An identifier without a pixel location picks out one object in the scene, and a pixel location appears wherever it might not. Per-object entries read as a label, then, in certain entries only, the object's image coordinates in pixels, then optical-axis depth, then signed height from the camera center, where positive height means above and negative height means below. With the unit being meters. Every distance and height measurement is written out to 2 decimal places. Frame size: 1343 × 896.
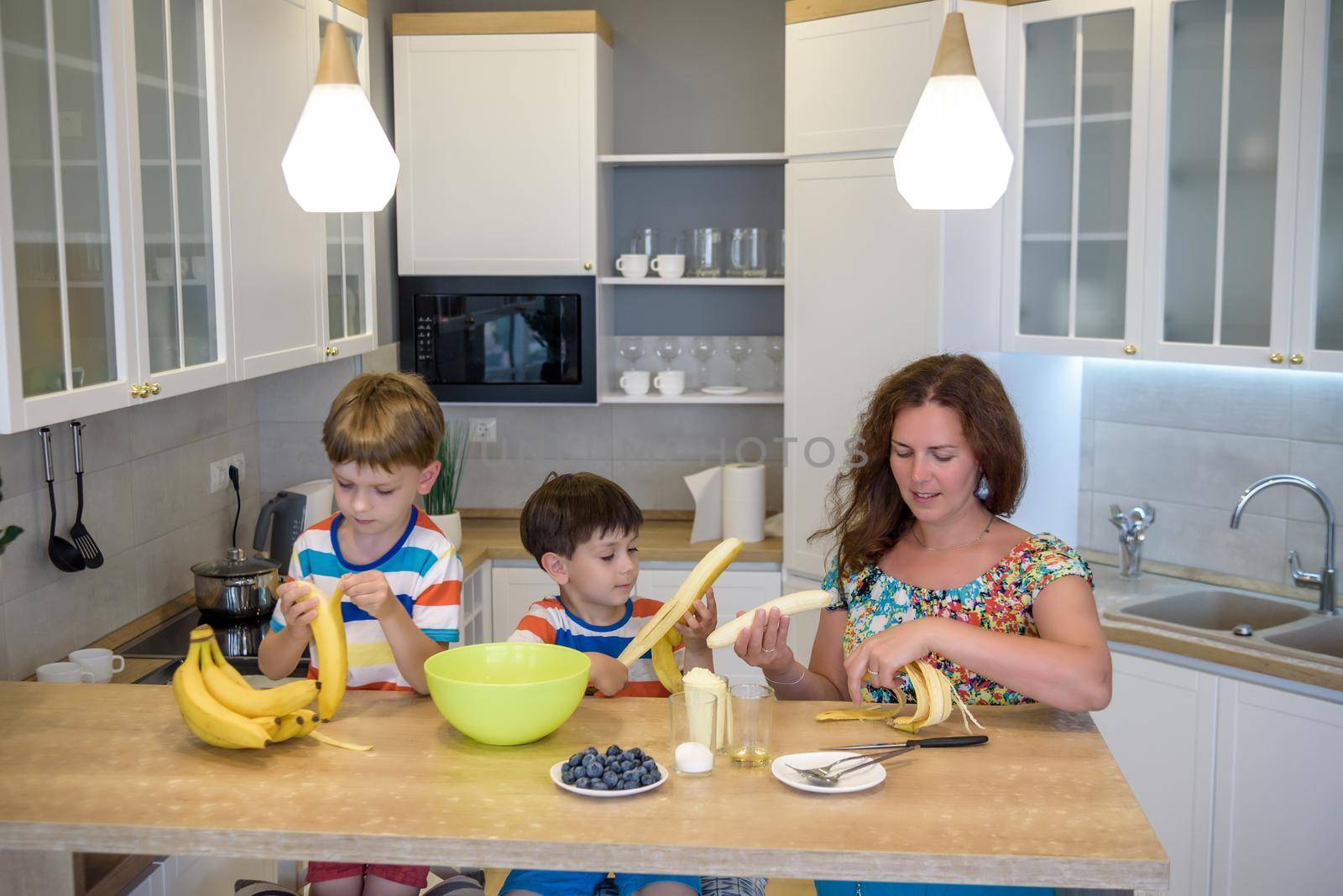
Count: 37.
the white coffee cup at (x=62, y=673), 2.46 -0.72
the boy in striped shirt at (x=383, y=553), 1.87 -0.41
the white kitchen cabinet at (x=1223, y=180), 2.93 +0.30
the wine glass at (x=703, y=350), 4.29 -0.16
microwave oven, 3.98 -0.10
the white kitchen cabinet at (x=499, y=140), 3.88 +0.51
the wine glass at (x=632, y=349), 4.27 -0.15
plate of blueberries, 1.49 -0.56
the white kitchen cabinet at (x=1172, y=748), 2.93 -1.06
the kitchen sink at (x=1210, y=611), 3.24 -0.80
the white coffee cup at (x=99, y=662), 2.55 -0.72
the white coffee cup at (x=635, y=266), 4.06 +0.12
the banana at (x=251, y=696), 1.65 -0.51
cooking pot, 2.93 -0.65
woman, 1.72 -0.42
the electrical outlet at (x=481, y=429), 4.43 -0.43
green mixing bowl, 1.60 -0.51
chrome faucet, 3.10 -0.54
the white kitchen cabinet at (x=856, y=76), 3.38 +0.63
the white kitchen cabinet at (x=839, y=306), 3.46 -0.01
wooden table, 1.35 -0.58
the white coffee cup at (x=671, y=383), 4.13 -0.26
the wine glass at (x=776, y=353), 4.27 -0.17
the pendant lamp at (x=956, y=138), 1.68 +0.22
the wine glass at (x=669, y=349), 4.29 -0.15
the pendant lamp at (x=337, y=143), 1.66 +0.21
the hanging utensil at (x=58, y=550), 2.65 -0.52
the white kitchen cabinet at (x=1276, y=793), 2.73 -1.08
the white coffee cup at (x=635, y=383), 4.15 -0.26
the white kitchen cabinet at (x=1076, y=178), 3.21 +0.33
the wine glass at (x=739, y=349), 4.27 -0.15
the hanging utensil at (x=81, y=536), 2.72 -0.50
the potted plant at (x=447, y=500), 3.84 -0.60
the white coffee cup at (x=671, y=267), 4.04 +0.12
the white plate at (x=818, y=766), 1.50 -0.57
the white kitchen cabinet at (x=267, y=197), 2.73 +0.24
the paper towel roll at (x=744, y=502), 3.96 -0.62
